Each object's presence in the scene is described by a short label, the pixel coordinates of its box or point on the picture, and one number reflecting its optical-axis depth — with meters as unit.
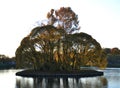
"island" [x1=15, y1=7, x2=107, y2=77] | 74.81
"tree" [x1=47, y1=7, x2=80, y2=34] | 88.50
